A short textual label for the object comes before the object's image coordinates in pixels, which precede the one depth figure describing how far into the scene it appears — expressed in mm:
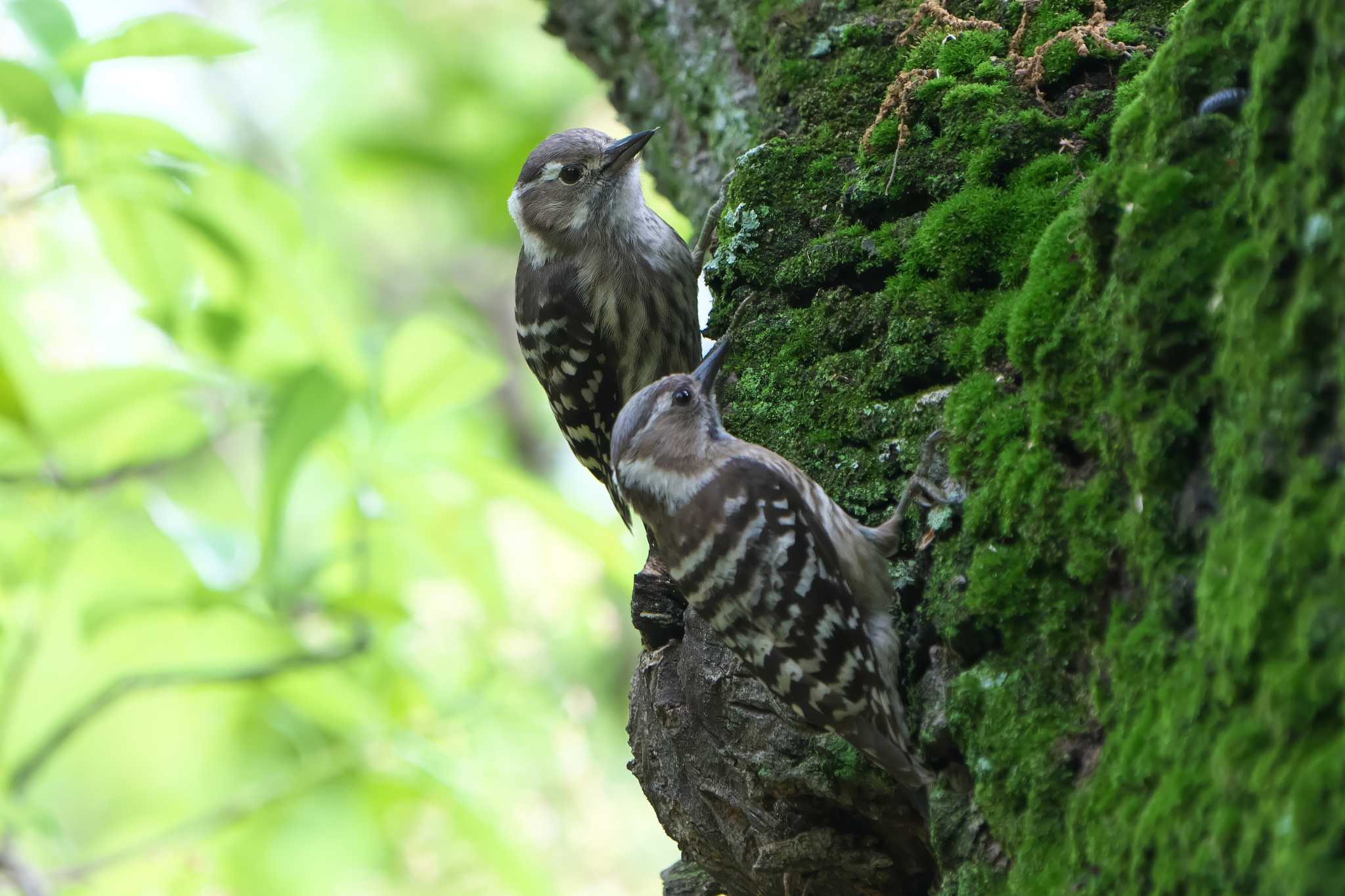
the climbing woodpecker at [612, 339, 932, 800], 5176
